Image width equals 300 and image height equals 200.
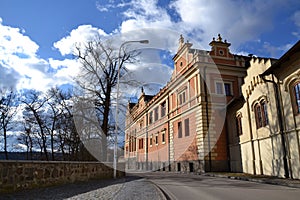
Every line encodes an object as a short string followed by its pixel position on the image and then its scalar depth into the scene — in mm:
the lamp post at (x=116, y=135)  16403
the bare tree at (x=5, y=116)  25109
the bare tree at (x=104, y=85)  21673
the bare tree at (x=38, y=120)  25219
